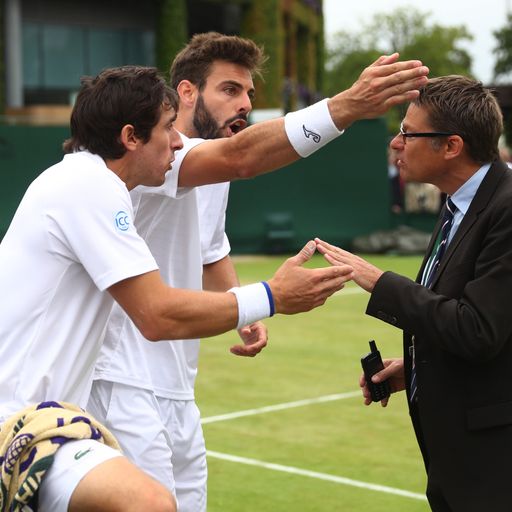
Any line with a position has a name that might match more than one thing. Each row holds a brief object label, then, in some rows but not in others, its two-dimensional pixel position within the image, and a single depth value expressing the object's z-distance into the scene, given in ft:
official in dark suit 12.83
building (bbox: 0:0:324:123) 127.95
